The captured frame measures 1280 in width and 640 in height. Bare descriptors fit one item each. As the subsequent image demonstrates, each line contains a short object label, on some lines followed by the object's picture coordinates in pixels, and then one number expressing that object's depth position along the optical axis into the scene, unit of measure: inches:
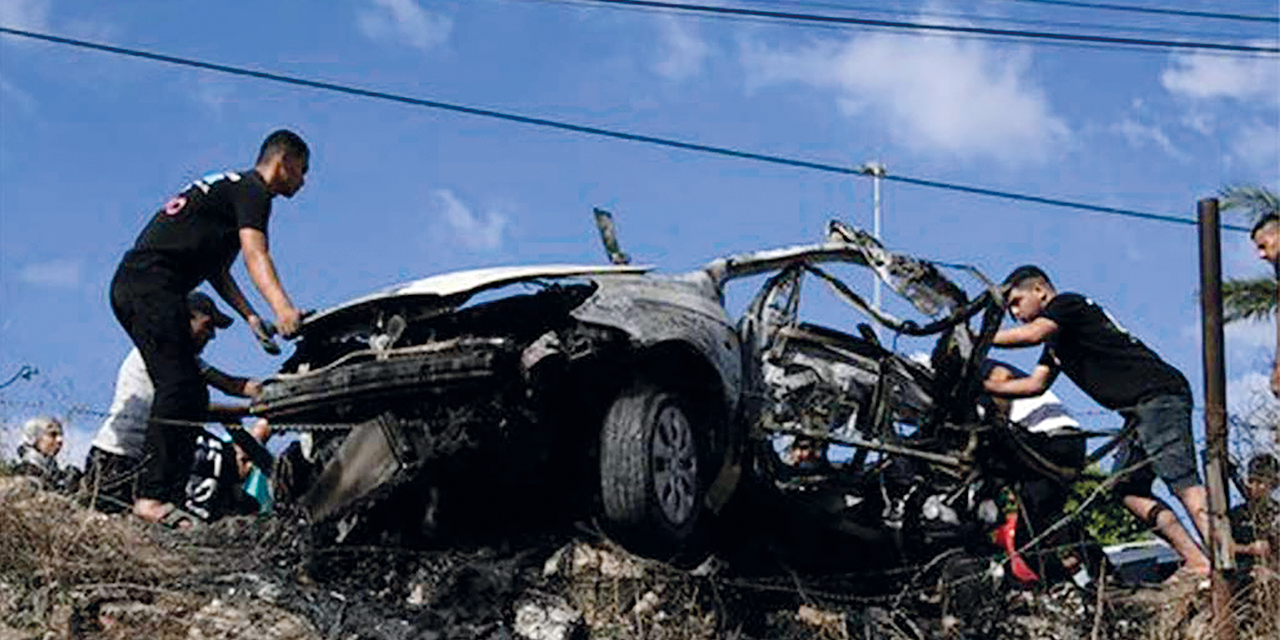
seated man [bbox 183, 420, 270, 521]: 379.9
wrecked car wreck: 298.2
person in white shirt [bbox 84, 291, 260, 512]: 351.3
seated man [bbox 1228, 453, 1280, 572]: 351.3
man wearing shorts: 362.6
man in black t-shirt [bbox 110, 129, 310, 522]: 332.2
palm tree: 673.6
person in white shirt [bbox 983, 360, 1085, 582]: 376.5
